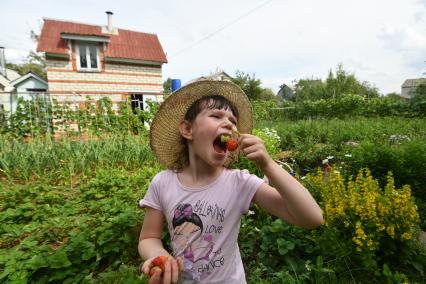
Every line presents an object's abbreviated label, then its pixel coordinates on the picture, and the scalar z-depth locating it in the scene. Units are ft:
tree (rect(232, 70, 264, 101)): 104.03
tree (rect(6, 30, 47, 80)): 130.08
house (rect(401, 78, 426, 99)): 234.68
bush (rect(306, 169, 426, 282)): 6.83
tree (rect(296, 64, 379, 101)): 123.85
